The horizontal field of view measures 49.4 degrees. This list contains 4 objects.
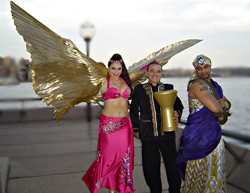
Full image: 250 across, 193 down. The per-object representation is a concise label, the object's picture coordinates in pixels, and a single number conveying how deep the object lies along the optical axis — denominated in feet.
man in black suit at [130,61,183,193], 9.93
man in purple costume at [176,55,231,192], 8.77
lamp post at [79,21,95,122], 28.55
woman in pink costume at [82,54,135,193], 10.59
